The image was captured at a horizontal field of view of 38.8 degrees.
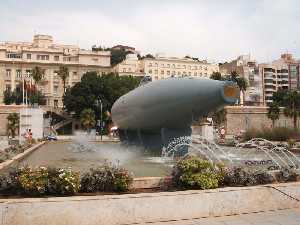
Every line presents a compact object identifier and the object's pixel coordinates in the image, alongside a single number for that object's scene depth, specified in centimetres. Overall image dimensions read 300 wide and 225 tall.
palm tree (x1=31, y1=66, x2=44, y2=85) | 10469
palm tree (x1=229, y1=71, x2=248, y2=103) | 11390
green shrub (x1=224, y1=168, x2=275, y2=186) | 1055
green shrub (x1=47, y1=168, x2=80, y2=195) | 901
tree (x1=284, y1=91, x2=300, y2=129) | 8456
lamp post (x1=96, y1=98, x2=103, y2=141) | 9218
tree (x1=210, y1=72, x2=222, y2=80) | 9652
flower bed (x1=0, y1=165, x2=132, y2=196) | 897
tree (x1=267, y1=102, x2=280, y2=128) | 8709
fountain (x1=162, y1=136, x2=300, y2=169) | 2041
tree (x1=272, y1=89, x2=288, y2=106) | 11756
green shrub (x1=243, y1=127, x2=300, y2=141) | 4847
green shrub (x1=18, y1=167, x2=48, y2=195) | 892
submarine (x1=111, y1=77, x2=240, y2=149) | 1748
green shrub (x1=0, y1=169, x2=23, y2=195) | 915
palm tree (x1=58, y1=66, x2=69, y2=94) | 11262
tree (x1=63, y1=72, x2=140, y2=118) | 9312
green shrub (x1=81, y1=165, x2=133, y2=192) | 966
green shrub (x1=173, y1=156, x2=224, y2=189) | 979
